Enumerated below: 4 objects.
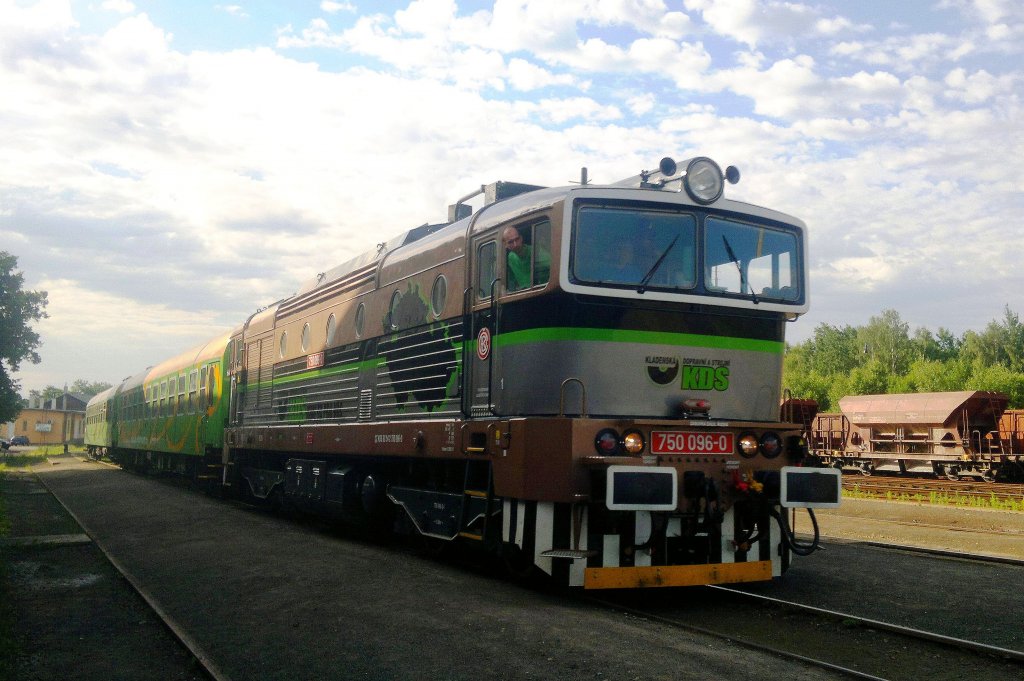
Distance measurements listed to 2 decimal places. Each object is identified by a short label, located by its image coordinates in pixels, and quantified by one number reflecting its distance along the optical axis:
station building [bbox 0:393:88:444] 104.69
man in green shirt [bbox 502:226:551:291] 7.75
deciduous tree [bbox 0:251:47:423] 46.41
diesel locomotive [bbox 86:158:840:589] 7.21
